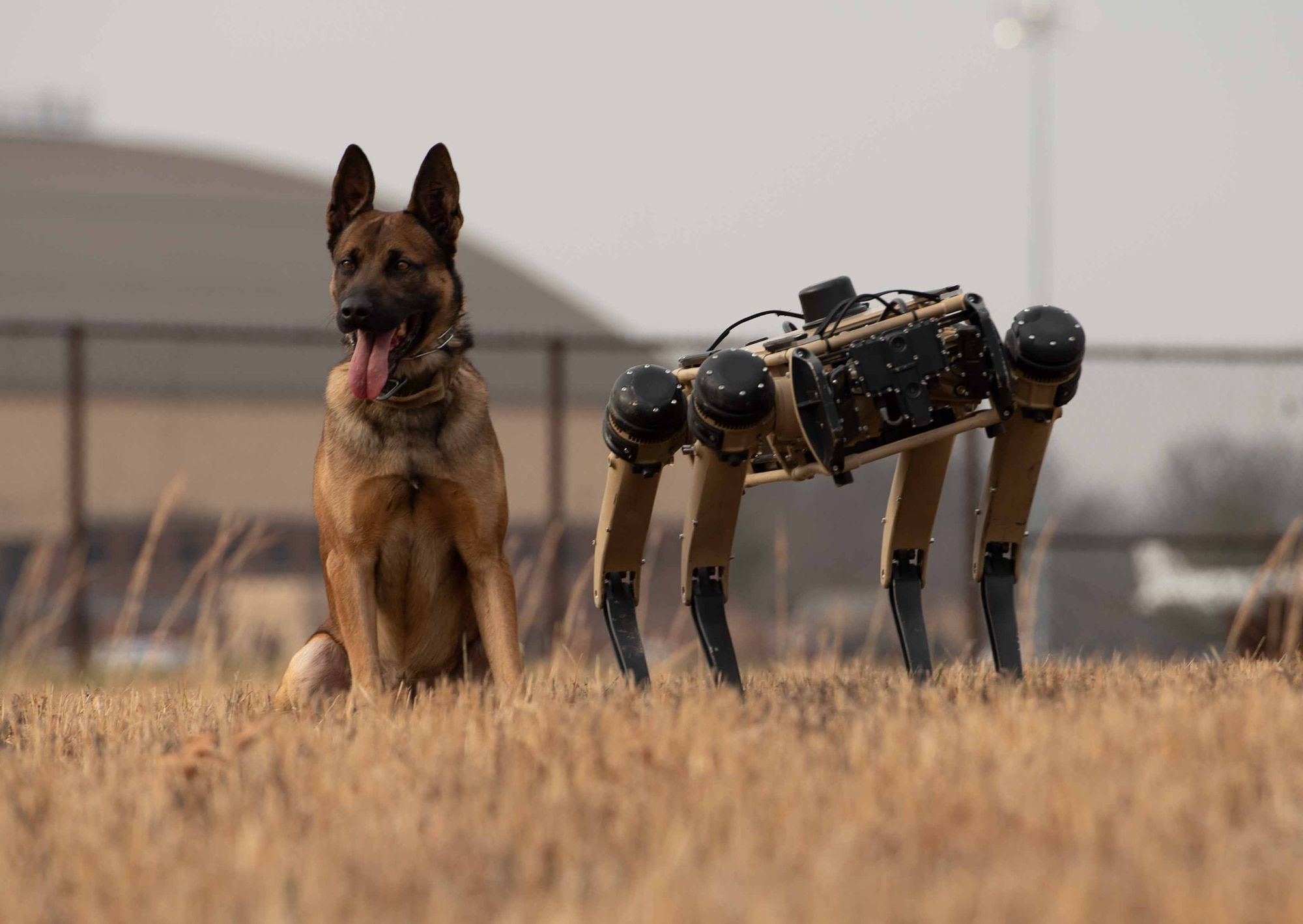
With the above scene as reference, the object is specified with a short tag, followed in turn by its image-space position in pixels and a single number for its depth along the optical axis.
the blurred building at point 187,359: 44.50
